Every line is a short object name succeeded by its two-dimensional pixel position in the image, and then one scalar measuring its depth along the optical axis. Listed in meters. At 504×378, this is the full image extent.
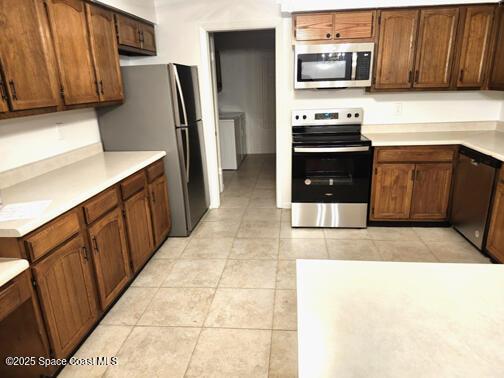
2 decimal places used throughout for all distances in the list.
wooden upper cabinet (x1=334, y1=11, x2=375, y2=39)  3.14
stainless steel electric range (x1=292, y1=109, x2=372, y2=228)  3.27
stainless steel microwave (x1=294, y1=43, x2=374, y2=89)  3.20
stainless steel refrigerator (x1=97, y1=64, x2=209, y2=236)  3.03
